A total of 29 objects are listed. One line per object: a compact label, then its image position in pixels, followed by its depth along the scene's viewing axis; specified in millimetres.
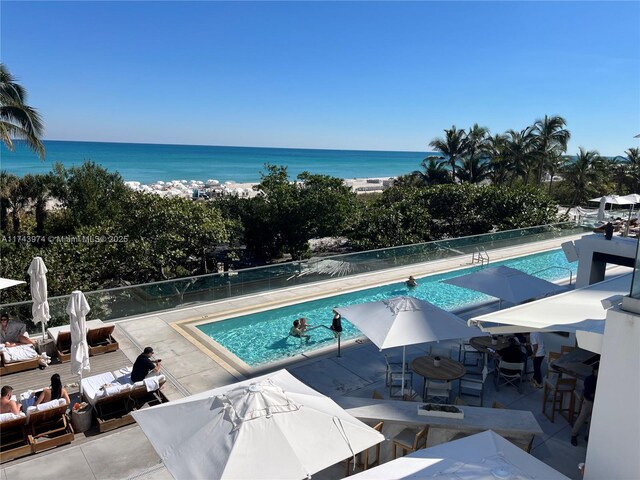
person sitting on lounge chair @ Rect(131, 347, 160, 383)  8570
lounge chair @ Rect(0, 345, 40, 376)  9570
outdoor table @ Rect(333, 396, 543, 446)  6906
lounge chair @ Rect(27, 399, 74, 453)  7262
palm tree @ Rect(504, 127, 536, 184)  39375
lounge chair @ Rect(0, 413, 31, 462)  7043
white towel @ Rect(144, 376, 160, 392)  8398
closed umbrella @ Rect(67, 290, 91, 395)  8359
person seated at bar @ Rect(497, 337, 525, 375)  9297
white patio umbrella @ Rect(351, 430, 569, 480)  4441
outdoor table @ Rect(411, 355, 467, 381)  8578
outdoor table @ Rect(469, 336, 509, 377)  9867
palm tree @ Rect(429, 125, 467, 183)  40531
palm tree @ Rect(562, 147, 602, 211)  40625
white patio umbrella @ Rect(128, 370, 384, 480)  4695
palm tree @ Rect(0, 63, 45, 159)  17281
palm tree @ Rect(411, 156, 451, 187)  40500
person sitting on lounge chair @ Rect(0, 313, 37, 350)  10633
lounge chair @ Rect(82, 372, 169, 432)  7941
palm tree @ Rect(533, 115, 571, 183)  39281
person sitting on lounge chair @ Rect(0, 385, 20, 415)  7309
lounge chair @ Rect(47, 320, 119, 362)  10422
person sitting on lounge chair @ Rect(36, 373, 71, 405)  7828
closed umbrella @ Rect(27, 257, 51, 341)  10195
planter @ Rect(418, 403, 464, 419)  7070
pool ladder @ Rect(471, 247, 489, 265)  20984
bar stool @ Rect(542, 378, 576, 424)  8092
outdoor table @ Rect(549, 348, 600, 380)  8664
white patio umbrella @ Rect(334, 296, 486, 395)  8219
